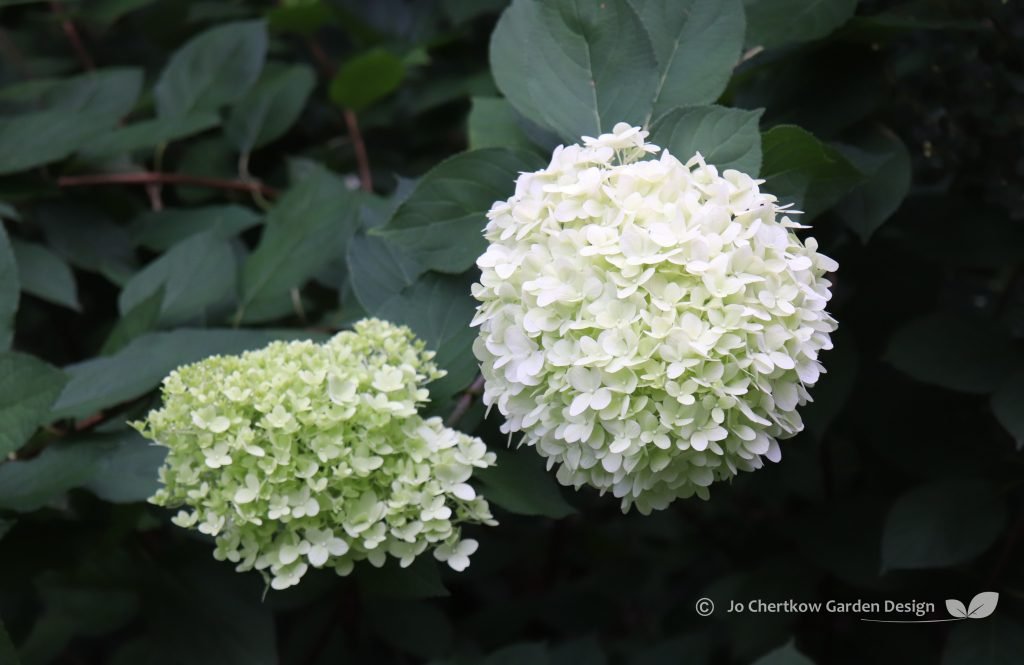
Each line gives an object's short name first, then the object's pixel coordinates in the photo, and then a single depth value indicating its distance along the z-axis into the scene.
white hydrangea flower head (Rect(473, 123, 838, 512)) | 0.99
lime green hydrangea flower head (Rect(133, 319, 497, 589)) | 1.03
